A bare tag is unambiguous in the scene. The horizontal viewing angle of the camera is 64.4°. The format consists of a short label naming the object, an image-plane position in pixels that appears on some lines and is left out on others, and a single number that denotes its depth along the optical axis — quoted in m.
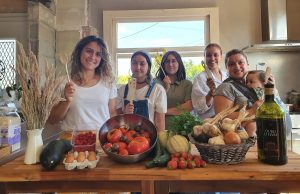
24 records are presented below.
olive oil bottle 0.77
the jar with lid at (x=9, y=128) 0.90
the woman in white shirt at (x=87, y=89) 1.30
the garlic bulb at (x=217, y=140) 0.77
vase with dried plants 0.83
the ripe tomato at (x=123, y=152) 0.79
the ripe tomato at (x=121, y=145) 0.81
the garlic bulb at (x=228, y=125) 0.81
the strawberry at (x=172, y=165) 0.76
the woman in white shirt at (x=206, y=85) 1.64
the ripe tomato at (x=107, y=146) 0.82
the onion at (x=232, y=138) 0.77
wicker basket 0.76
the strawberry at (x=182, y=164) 0.77
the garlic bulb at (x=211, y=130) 0.80
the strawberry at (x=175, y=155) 0.81
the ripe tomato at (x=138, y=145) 0.80
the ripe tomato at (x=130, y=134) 0.85
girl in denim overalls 1.48
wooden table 0.74
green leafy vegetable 0.89
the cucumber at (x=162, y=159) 0.79
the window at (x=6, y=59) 2.67
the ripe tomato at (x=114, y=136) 0.84
